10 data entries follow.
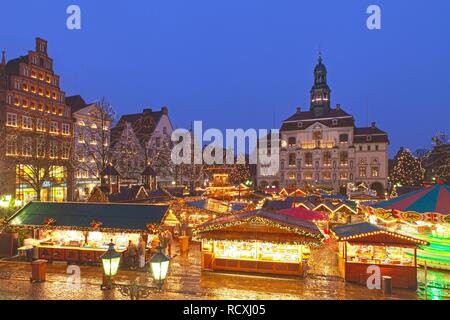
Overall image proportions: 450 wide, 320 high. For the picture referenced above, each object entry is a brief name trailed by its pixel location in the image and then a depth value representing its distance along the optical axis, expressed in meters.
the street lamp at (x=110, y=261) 10.23
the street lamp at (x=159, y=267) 8.47
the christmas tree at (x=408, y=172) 60.03
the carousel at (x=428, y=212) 15.27
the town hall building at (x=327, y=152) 66.00
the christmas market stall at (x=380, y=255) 13.59
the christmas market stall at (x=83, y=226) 16.48
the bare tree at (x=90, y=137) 45.56
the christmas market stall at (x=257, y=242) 14.59
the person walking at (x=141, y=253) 15.80
